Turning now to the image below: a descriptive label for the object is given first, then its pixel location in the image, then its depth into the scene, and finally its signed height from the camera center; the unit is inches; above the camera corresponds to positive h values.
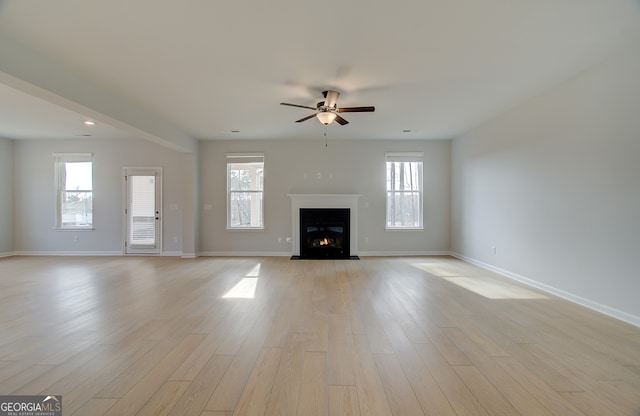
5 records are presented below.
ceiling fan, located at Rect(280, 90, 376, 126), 144.4 +51.5
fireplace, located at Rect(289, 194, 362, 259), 261.1 -1.7
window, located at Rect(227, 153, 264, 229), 267.6 +12.5
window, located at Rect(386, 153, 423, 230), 268.4 +14.5
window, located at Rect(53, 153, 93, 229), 268.8 +16.2
